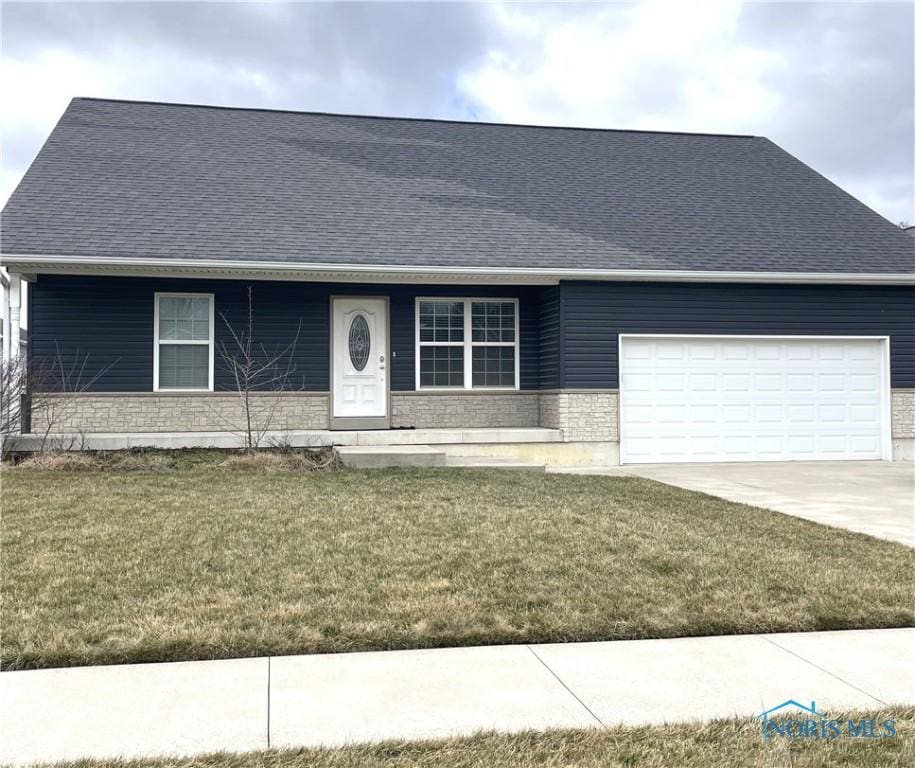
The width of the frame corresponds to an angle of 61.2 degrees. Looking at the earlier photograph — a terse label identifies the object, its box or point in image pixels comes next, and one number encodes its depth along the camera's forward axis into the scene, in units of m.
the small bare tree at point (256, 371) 12.73
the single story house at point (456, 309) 12.27
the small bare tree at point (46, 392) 10.88
